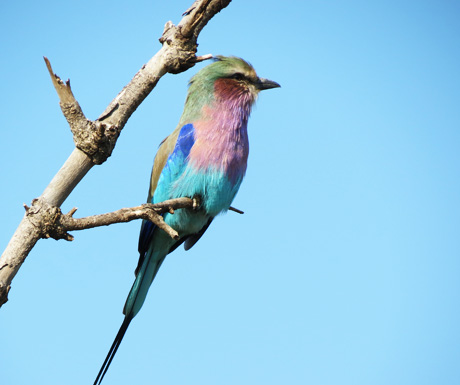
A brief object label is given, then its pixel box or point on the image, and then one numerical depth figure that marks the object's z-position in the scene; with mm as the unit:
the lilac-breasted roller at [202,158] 10031
